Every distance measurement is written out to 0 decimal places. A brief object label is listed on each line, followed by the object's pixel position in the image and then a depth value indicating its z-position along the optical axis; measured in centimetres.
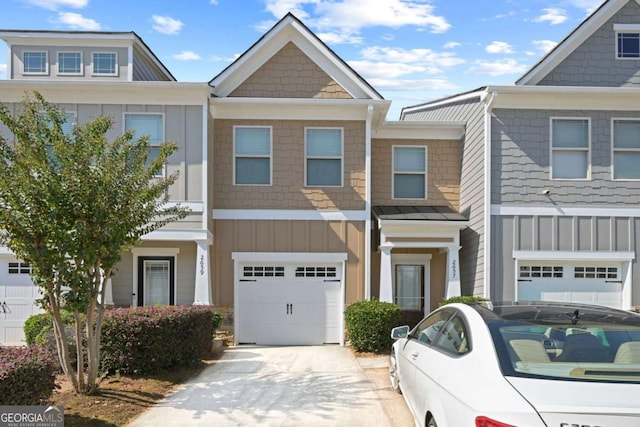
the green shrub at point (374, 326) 1308
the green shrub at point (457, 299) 1369
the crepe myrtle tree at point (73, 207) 804
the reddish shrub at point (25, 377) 636
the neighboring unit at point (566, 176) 1484
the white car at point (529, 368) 397
